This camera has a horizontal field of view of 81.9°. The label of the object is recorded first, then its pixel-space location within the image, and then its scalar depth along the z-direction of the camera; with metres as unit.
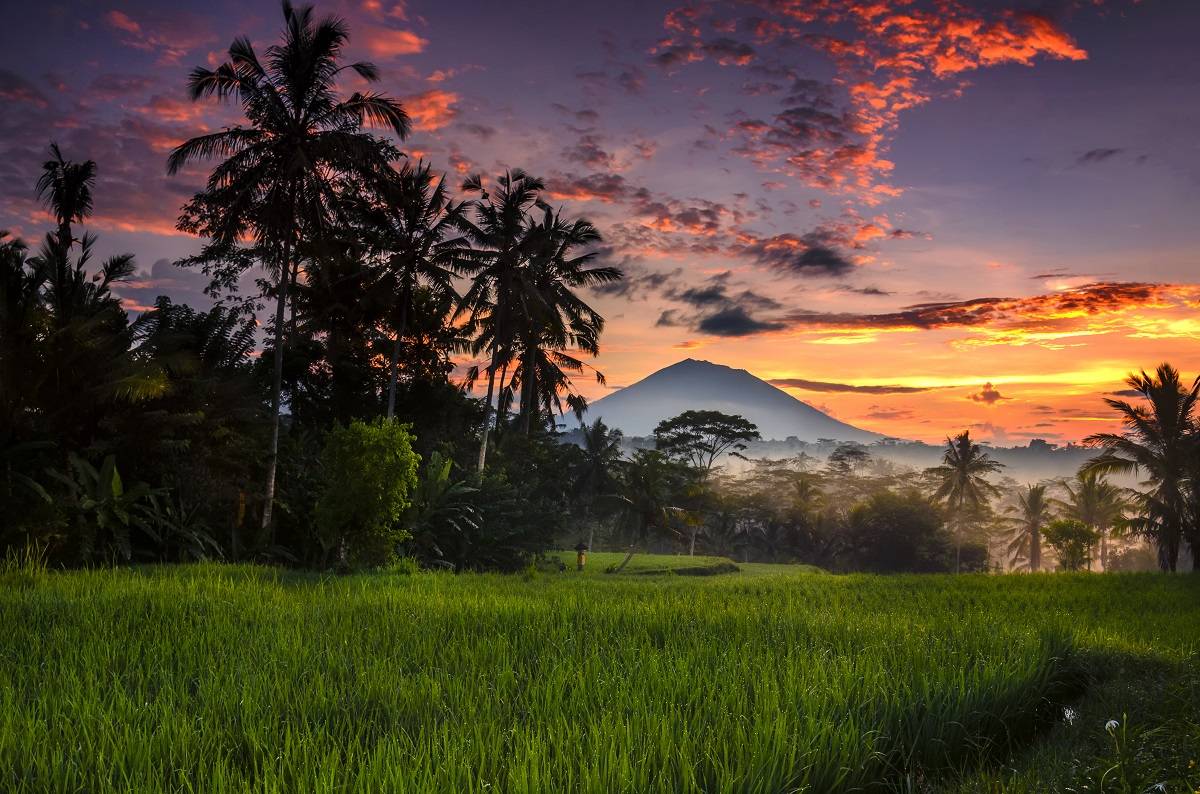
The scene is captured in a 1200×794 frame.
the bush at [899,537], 52.28
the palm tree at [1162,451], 29.09
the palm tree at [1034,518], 61.50
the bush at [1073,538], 43.91
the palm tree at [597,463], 42.38
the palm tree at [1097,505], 61.01
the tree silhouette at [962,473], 58.91
